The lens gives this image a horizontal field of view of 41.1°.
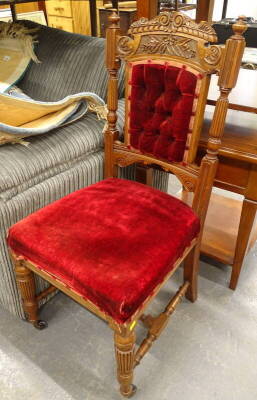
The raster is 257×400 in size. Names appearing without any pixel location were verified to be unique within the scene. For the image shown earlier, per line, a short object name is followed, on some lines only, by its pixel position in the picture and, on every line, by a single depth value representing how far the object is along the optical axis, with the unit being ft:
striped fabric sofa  3.53
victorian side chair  2.85
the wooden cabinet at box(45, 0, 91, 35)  12.66
